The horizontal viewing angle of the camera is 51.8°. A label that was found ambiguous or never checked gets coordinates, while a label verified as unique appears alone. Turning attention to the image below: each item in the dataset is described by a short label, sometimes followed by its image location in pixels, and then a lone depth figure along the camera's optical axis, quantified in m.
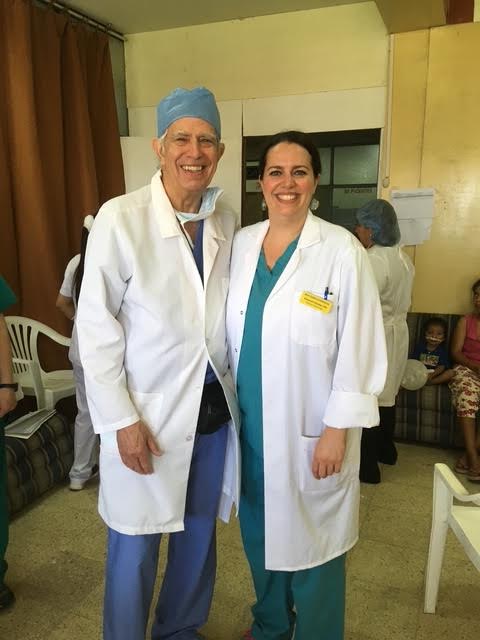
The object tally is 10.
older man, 1.23
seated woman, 2.79
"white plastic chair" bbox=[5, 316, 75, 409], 2.68
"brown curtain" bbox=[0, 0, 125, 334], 2.83
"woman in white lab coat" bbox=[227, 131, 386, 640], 1.24
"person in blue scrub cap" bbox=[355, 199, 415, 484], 2.58
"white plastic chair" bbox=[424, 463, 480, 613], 1.50
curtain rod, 3.09
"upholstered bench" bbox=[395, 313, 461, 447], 3.06
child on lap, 3.15
